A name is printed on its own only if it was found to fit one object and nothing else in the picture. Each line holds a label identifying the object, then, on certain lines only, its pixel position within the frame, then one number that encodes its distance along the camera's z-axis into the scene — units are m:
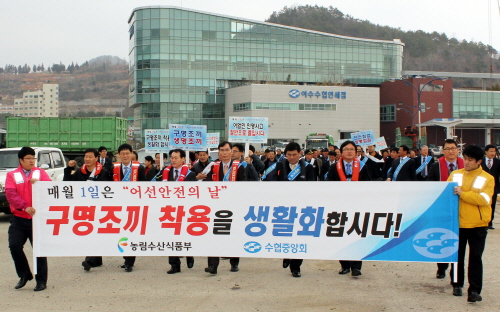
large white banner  6.20
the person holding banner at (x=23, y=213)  6.32
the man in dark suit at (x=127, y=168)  7.95
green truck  26.67
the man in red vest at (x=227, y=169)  7.77
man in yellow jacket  5.68
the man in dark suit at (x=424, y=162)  13.01
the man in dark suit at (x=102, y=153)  12.98
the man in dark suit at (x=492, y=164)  11.20
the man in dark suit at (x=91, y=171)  7.97
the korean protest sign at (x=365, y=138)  14.56
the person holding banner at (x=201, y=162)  11.28
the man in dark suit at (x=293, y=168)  7.34
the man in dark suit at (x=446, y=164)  7.94
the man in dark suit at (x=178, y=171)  7.51
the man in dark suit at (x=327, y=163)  15.17
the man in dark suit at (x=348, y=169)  7.29
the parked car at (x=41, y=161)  13.51
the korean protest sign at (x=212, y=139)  16.70
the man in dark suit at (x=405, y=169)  10.92
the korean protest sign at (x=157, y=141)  14.48
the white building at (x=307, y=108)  67.94
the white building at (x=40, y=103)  174.50
